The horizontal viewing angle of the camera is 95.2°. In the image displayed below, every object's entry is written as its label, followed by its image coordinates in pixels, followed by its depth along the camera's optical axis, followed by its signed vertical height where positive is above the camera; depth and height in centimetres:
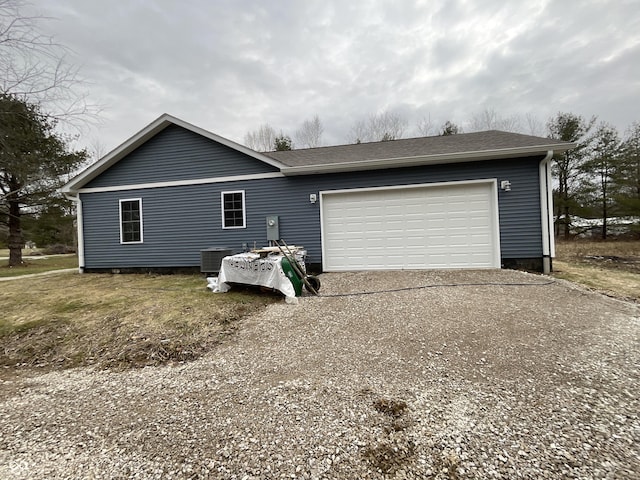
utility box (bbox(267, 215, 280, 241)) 841 +35
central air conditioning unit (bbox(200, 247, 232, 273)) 784 -43
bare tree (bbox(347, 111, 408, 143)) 2155 +811
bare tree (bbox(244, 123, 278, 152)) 2320 +828
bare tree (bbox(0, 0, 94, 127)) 640 +417
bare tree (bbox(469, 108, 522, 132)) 2155 +815
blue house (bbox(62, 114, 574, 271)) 727 +105
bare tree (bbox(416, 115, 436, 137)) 2111 +775
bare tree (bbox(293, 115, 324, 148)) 2245 +810
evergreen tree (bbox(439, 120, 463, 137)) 2034 +747
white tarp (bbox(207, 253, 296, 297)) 548 -64
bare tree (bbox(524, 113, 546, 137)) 2137 +776
